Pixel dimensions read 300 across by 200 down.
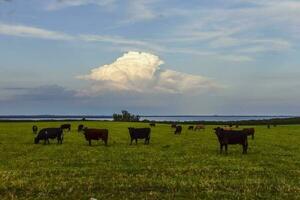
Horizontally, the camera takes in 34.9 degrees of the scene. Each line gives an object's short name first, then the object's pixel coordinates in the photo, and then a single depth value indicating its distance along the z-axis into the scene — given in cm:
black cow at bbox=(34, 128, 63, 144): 4272
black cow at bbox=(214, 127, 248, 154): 3305
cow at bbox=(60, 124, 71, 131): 6892
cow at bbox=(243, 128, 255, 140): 5291
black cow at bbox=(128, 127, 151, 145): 4219
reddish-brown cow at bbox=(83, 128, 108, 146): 3988
